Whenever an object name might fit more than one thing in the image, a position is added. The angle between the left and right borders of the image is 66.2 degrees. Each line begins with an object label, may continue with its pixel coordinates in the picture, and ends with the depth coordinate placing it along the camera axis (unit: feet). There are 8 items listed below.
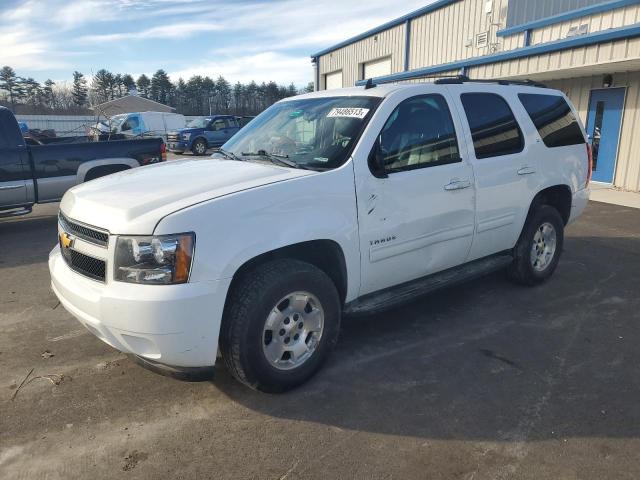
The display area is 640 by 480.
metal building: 35.86
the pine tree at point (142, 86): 283.38
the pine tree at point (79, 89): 281.97
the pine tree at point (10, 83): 247.09
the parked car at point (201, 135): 76.48
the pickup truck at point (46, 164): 25.43
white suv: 8.77
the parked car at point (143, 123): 88.48
